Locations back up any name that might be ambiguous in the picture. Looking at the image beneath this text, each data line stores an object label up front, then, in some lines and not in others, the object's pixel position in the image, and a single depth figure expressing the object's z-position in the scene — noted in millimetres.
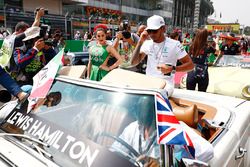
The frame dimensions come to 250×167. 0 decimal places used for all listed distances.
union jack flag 1360
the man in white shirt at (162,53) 2676
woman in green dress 3936
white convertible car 1447
